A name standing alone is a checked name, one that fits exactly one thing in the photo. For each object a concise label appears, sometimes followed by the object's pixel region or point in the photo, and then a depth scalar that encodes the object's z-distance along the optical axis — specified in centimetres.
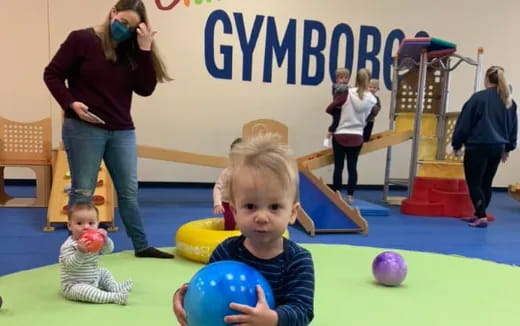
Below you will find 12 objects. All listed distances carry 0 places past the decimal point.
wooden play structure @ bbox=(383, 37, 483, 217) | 549
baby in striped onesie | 225
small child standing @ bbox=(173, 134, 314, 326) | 125
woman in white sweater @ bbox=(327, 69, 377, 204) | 559
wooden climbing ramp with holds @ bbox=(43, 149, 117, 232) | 401
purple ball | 261
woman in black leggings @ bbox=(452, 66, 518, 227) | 482
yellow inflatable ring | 290
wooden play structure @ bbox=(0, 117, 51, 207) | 511
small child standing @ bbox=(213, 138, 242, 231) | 307
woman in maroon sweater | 266
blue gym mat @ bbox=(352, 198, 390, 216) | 514
